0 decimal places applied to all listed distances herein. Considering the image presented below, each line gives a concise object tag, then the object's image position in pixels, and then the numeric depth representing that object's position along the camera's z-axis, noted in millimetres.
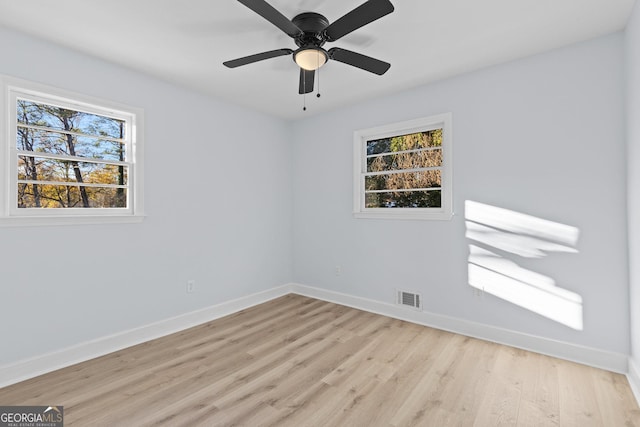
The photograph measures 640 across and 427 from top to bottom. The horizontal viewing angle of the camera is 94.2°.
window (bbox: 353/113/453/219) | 3236
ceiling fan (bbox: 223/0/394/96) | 1614
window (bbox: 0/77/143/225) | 2291
